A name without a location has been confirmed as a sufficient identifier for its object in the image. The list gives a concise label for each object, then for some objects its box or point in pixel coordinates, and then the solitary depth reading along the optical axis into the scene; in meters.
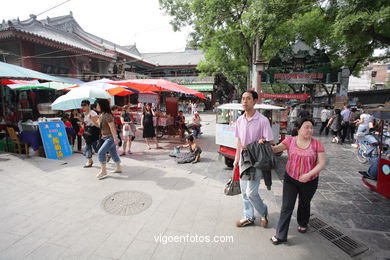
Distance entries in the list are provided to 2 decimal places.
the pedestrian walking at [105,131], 4.58
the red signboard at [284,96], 10.13
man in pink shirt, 2.66
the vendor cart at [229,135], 5.57
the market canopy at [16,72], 5.38
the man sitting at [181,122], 9.85
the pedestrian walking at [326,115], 12.21
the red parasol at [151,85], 8.15
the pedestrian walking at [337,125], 9.84
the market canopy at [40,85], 10.70
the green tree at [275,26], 6.97
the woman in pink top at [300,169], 2.42
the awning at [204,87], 26.86
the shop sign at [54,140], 5.92
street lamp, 8.75
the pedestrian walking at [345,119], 9.70
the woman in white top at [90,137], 5.31
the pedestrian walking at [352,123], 9.82
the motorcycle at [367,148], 6.02
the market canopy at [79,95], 6.11
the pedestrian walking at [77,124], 7.11
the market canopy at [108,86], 8.56
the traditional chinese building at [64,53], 11.91
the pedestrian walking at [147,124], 7.72
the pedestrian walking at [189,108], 24.91
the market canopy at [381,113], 3.80
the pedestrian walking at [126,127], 6.97
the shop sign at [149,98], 10.21
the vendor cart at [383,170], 3.73
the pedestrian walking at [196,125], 10.11
